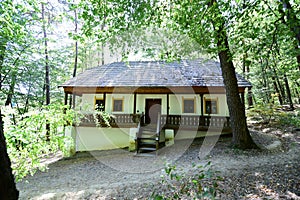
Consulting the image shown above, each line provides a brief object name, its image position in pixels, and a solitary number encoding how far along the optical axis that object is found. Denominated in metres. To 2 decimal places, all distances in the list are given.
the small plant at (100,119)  9.79
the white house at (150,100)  9.47
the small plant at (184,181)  3.85
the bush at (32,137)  2.83
